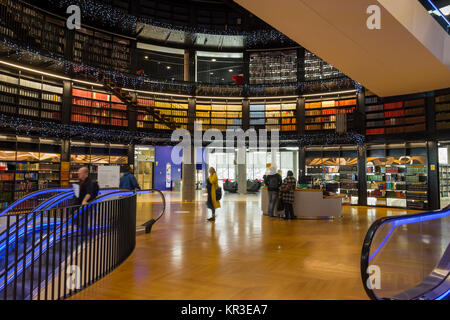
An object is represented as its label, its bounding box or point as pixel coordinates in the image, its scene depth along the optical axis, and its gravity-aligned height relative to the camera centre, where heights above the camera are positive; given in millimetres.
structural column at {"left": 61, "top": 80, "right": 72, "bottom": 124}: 11234 +2481
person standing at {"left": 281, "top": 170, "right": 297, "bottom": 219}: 8414 -539
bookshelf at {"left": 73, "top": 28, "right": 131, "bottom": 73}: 11617 +4675
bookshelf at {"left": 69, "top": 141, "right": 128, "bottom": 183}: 12102 +696
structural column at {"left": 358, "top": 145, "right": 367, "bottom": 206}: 11961 -133
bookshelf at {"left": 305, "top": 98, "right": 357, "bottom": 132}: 12602 +2472
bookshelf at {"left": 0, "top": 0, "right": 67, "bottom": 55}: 8898 +4488
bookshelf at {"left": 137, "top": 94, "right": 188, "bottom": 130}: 13305 +2717
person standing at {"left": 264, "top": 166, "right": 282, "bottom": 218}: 8789 -368
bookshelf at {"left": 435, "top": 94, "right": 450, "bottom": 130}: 10250 +1971
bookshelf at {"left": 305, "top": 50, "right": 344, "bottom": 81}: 12914 +4206
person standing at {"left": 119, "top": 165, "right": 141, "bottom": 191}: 7300 -169
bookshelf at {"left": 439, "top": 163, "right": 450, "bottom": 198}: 13930 -248
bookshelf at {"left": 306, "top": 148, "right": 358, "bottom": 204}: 12359 +221
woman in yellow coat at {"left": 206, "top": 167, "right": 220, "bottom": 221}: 8004 -435
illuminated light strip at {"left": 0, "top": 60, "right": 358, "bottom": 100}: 10083 +3343
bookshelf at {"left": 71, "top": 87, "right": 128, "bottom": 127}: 11812 +2471
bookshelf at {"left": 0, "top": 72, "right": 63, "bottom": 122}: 9703 +2468
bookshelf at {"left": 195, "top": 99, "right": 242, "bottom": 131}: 14133 +2627
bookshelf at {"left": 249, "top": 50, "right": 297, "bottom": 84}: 13570 +4533
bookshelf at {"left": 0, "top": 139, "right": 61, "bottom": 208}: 9914 +206
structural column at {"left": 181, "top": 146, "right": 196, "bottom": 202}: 13226 -83
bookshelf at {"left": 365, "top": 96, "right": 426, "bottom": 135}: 10828 +2006
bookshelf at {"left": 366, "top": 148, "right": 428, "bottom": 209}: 10734 -161
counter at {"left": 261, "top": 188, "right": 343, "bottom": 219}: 8641 -843
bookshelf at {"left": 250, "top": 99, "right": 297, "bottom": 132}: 13633 +2520
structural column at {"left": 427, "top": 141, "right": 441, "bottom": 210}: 10344 -85
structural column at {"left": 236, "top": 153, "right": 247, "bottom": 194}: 15856 -176
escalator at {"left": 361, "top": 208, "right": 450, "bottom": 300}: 2773 -1165
